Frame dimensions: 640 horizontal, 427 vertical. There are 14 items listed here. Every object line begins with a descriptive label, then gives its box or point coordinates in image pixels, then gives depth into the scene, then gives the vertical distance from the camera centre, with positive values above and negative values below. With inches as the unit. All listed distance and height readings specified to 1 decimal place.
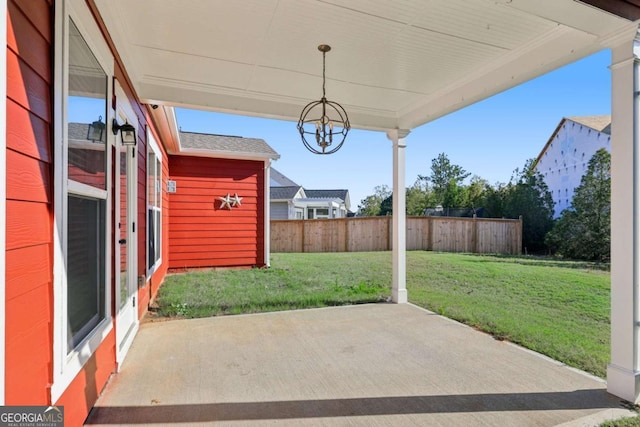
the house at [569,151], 535.8 +99.7
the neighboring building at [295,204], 694.5 +16.5
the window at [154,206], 176.4 +3.2
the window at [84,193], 72.3 +4.1
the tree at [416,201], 770.8 +24.7
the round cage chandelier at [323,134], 124.0 +30.0
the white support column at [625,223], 90.4 -2.8
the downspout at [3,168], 45.5 +5.7
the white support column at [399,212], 191.5 +0.0
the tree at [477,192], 681.7 +41.2
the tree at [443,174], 964.9 +106.1
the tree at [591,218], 384.2 -6.1
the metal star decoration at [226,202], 300.5 +8.3
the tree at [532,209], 495.2 +4.8
